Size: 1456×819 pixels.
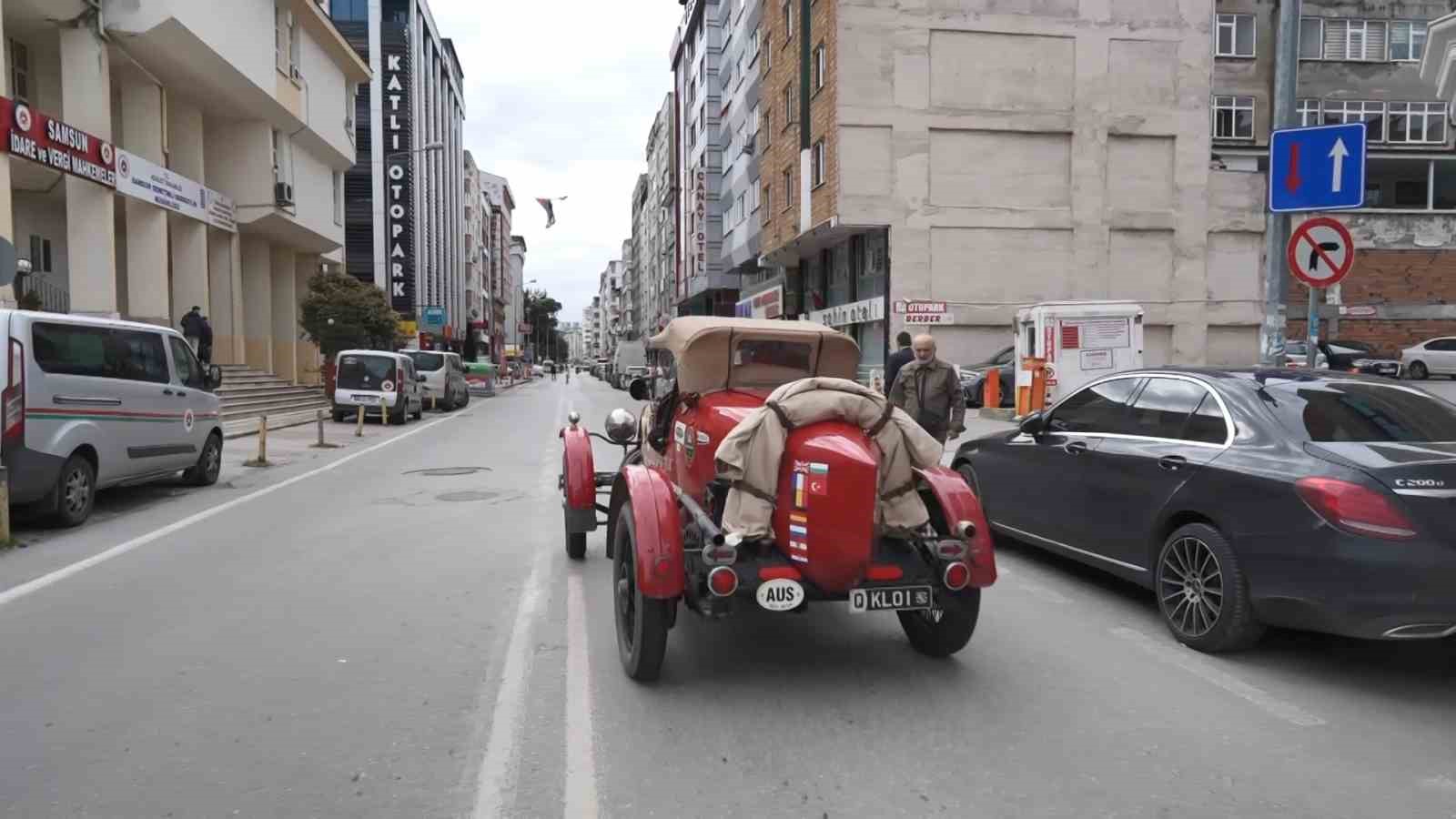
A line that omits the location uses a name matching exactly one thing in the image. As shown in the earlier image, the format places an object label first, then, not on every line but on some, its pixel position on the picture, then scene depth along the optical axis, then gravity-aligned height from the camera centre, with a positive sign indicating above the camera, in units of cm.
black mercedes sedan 444 -70
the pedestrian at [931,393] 876 -26
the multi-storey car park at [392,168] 5366 +1082
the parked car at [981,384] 2553 -52
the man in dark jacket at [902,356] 1079 +10
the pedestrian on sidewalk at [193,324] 2091 +90
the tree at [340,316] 3100 +158
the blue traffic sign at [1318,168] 849 +170
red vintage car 433 -82
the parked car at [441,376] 2906 -29
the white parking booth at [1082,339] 2080 +51
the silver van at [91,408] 846 -39
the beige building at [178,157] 2003 +514
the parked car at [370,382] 2306 -38
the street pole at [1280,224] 946 +132
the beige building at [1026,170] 3042 +611
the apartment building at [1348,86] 4066 +1145
